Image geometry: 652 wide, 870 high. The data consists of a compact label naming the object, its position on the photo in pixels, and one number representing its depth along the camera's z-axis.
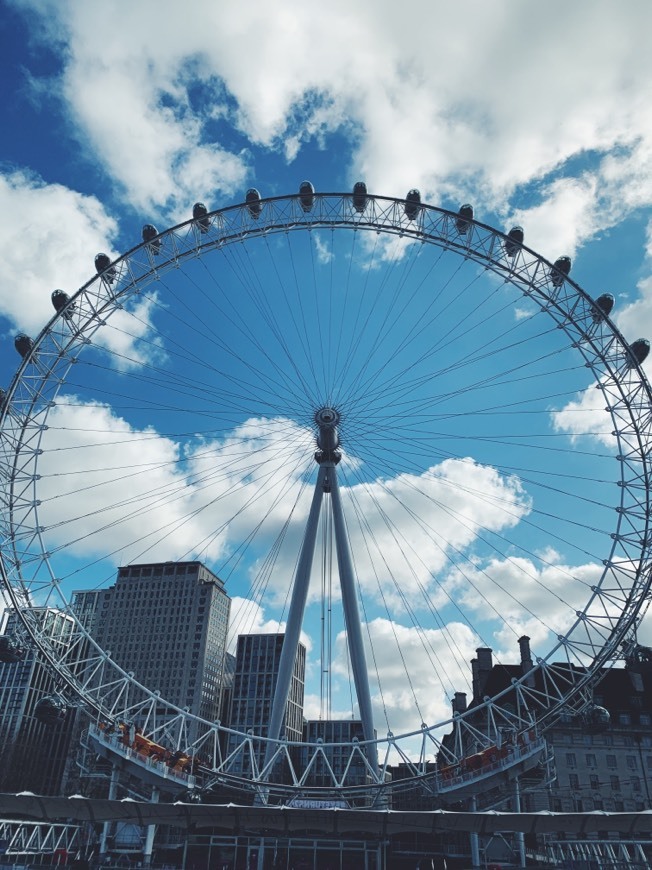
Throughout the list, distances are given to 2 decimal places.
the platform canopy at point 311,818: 33.75
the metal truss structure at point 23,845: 49.12
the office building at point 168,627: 181.12
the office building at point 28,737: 114.38
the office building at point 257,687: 187.88
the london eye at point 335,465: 47.09
